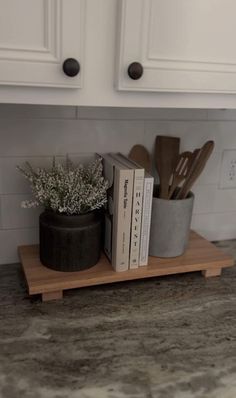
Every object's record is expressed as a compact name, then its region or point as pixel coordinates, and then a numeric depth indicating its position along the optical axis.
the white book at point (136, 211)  0.88
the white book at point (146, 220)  0.90
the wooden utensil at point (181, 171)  1.00
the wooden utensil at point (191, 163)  0.99
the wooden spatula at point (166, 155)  1.04
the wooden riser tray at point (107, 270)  0.87
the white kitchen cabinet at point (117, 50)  0.63
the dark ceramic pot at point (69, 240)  0.88
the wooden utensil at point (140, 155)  1.05
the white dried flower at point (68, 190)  0.87
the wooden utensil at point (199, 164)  0.97
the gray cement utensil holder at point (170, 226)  0.96
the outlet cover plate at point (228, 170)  1.19
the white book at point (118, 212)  0.87
